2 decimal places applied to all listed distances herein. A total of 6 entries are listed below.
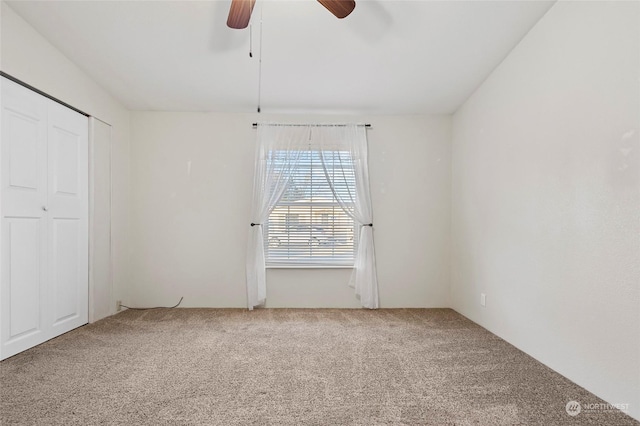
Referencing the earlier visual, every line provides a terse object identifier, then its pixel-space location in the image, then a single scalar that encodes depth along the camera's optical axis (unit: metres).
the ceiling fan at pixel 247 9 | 1.97
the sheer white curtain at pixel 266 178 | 4.31
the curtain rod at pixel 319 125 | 4.44
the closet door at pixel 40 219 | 2.64
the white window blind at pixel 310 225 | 4.48
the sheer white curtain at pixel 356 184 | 4.35
